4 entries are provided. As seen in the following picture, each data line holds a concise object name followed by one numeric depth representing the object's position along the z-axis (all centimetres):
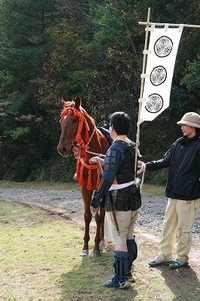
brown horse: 507
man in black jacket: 447
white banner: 457
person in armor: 398
